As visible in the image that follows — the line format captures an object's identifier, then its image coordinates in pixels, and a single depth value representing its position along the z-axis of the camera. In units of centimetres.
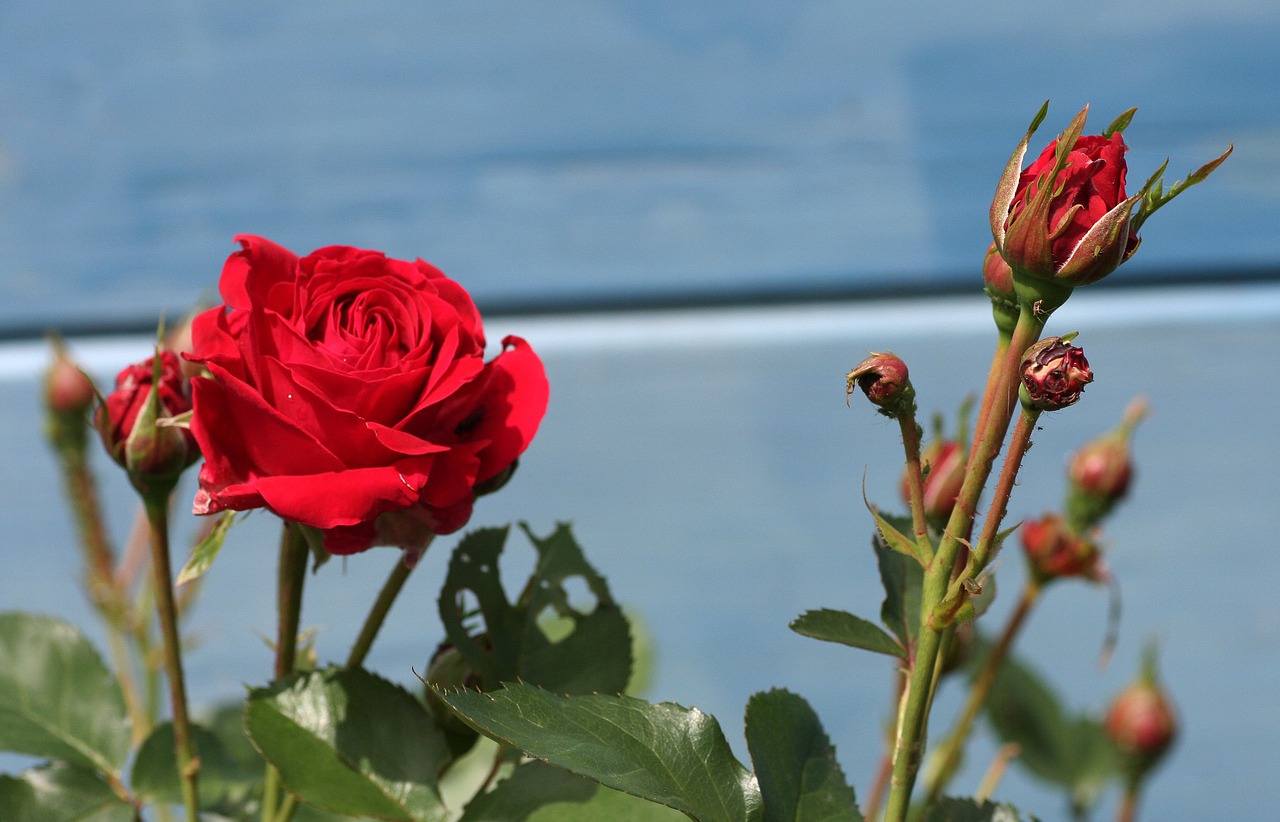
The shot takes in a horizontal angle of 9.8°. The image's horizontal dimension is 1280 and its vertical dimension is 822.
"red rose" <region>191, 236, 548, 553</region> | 147
